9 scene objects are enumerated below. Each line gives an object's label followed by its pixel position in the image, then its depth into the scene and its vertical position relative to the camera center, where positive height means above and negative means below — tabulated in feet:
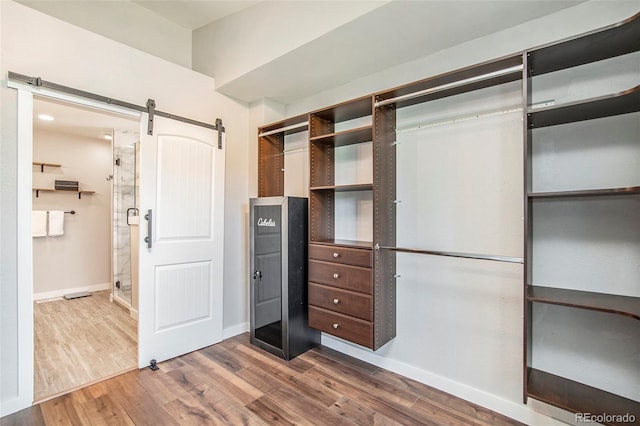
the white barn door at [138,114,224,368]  8.43 -0.82
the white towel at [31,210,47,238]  14.46 -0.51
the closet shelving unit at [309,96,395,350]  7.32 -0.98
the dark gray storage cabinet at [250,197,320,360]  8.84 -1.98
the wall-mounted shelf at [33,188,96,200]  14.80 +1.14
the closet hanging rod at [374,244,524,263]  5.35 -0.83
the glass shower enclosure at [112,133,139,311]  13.42 +0.14
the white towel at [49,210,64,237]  14.93 -0.52
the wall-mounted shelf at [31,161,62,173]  14.70 +2.44
